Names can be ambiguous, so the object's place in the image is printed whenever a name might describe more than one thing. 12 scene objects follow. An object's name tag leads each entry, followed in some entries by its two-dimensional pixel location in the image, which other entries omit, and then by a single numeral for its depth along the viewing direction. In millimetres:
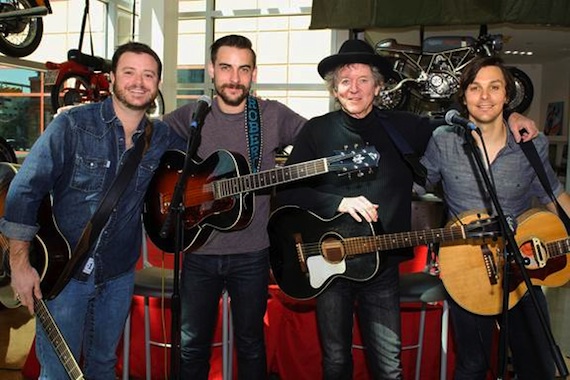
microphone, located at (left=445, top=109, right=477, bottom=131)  1716
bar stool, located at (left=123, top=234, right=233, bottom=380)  2666
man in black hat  2043
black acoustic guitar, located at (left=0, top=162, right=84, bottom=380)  1849
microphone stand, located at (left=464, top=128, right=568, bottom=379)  1595
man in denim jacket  1831
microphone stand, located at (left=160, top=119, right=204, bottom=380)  1865
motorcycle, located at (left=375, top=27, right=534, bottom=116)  6676
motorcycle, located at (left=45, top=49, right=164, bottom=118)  4789
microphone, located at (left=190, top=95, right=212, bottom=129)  1934
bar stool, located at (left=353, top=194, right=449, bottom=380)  2641
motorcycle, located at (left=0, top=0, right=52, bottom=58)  4367
